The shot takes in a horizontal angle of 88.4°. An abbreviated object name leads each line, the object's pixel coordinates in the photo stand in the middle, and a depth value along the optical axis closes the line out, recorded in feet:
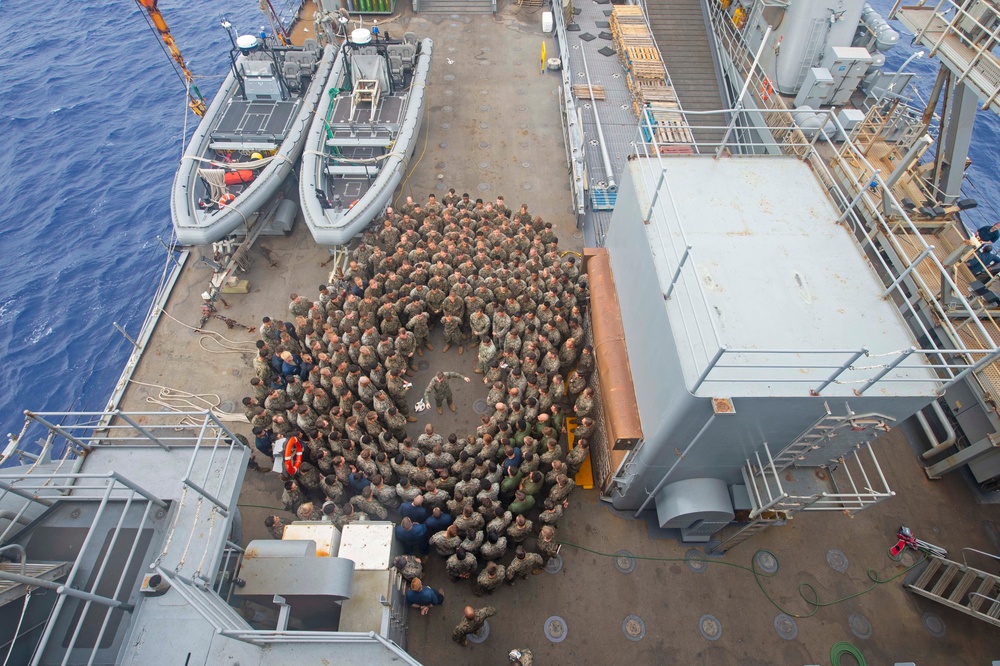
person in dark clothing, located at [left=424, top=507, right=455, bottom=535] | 28.78
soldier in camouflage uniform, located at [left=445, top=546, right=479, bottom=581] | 28.63
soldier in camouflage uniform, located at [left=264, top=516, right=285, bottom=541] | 27.84
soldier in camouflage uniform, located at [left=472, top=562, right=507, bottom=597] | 28.68
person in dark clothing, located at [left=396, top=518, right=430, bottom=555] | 28.17
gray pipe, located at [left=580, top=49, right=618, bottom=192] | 51.42
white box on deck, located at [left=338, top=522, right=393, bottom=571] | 25.93
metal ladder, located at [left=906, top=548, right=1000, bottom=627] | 29.60
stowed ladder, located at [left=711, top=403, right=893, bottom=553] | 23.39
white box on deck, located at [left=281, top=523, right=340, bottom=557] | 26.32
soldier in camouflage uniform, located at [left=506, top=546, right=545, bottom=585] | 28.78
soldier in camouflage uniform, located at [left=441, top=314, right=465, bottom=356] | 38.79
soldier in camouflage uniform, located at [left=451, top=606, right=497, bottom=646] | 26.68
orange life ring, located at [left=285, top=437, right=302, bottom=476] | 30.78
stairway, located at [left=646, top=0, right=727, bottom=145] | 64.90
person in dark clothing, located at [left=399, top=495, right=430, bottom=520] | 28.96
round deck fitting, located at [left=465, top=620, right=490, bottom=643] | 30.07
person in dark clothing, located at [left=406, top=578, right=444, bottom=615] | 27.55
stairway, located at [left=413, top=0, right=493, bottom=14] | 75.97
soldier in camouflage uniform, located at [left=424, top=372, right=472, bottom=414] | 36.01
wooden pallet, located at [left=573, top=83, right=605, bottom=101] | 60.90
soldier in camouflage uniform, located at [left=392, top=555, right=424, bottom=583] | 27.22
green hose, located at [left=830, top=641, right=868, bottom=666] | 29.84
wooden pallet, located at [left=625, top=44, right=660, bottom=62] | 60.59
